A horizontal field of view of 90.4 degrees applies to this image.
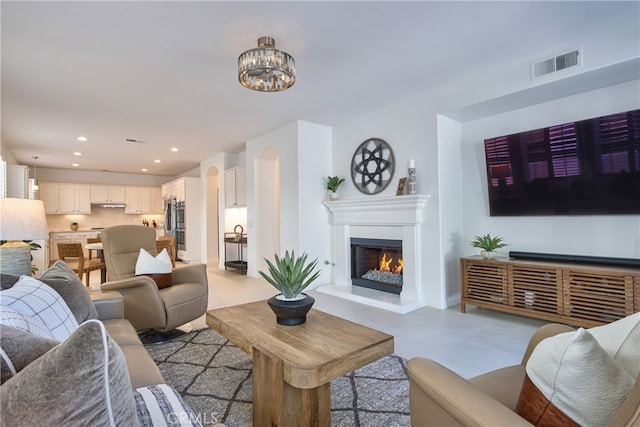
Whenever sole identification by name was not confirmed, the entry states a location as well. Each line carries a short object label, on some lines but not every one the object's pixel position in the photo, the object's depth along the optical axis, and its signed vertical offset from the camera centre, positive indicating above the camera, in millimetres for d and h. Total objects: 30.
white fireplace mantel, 3869 -244
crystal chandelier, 2451 +1209
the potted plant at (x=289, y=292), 1796 -433
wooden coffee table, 1378 -646
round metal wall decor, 4297 +711
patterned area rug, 1701 -1054
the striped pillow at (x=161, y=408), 917 -576
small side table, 6104 -710
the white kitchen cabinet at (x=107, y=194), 8766 +797
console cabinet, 2564 -700
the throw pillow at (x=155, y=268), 2879 -431
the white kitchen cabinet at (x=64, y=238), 8070 -383
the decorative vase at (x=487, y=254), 3386 -434
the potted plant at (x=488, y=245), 3359 -334
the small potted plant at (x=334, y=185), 4840 +494
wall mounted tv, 2689 +415
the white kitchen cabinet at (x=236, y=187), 6268 +658
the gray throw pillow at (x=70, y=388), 544 -294
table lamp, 2324 -36
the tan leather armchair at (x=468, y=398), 829 -566
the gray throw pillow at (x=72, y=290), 1629 -357
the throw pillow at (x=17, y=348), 717 -304
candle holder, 3867 +419
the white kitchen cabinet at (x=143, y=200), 9305 +635
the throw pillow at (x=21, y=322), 967 -313
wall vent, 2699 +1316
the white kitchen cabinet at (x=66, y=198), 8156 +666
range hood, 8975 +491
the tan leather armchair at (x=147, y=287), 2564 -580
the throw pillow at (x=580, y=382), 734 -407
